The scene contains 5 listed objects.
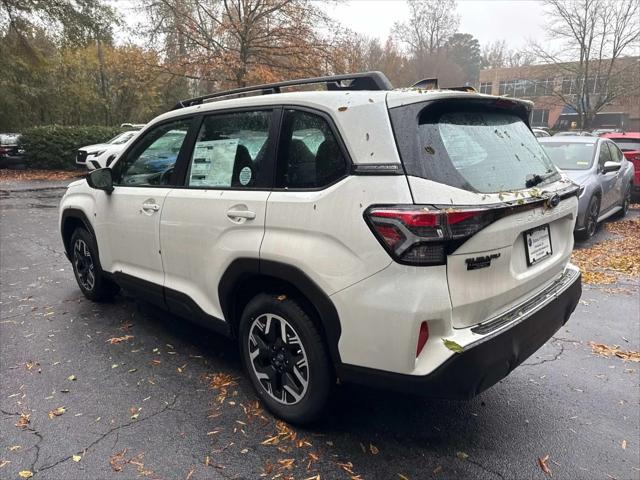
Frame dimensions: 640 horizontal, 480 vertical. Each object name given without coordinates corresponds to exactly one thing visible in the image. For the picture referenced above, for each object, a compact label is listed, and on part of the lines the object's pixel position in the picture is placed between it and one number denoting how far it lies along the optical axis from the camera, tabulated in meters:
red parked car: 11.95
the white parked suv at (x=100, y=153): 15.72
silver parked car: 7.41
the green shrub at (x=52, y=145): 19.22
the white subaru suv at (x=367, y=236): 2.15
